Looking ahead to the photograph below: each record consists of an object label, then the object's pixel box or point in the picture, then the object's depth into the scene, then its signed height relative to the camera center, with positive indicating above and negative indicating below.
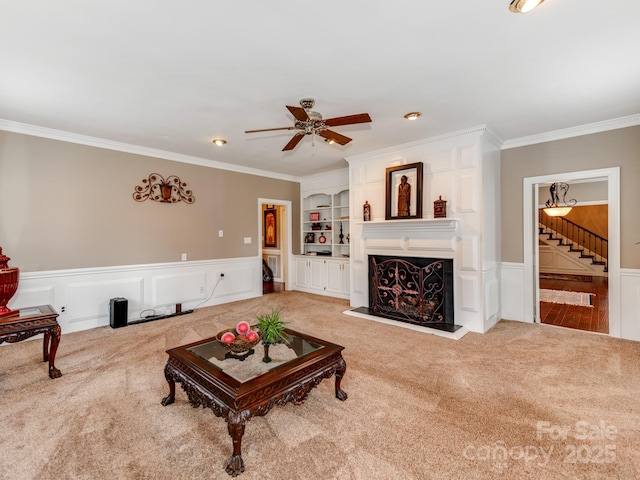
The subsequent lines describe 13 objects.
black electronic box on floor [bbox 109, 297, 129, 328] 4.04 -0.96
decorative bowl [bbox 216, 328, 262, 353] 2.03 -0.71
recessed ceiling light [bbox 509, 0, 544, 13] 1.66 +1.32
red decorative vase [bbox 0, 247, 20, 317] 2.56 -0.35
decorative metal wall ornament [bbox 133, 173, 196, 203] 4.51 +0.80
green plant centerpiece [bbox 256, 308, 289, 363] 2.14 -0.65
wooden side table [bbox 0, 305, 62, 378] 2.46 -0.72
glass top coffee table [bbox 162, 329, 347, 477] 1.65 -0.84
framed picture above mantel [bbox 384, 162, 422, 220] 4.23 +0.70
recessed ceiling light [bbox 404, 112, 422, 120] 3.28 +1.38
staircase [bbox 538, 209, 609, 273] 8.45 -0.03
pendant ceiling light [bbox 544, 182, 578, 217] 5.79 +0.71
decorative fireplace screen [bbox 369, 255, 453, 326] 4.03 -0.71
